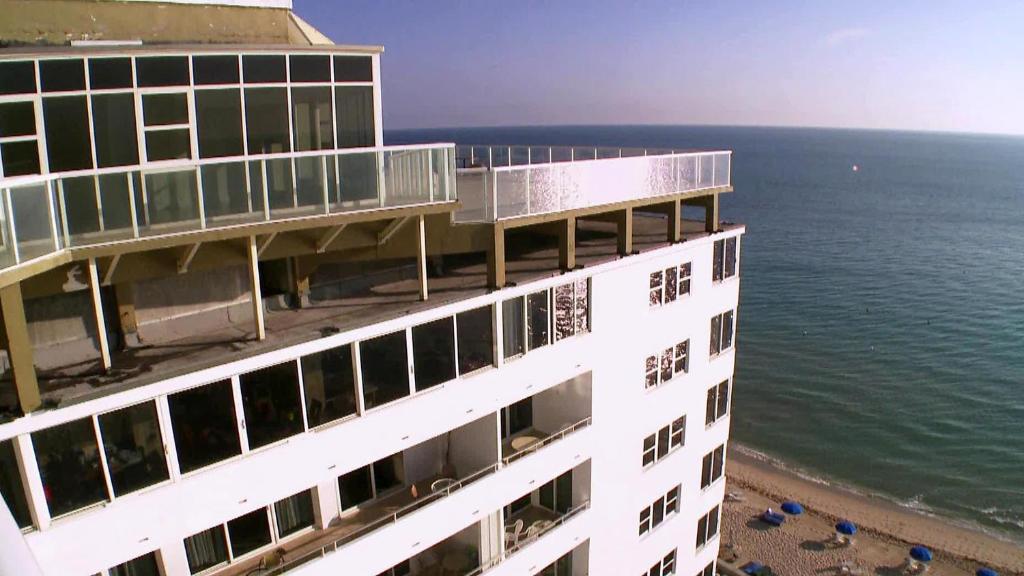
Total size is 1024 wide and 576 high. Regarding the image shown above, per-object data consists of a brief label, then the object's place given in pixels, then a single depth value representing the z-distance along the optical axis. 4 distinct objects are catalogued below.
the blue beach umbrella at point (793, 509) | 44.94
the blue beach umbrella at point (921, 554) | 39.84
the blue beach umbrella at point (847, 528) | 42.69
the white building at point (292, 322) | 10.98
